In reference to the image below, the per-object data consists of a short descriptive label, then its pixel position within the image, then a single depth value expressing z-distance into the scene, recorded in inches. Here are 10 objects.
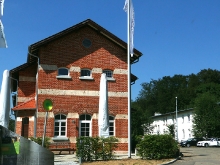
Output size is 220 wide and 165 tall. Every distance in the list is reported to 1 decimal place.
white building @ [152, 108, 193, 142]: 2458.9
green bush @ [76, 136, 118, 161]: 639.1
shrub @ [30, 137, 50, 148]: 736.5
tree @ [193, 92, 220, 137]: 2025.1
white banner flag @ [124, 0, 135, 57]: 731.4
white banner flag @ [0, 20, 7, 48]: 333.8
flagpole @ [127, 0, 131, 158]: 666.8
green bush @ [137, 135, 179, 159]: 671.1
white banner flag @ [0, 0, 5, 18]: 377.7
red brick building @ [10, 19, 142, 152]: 895.7
